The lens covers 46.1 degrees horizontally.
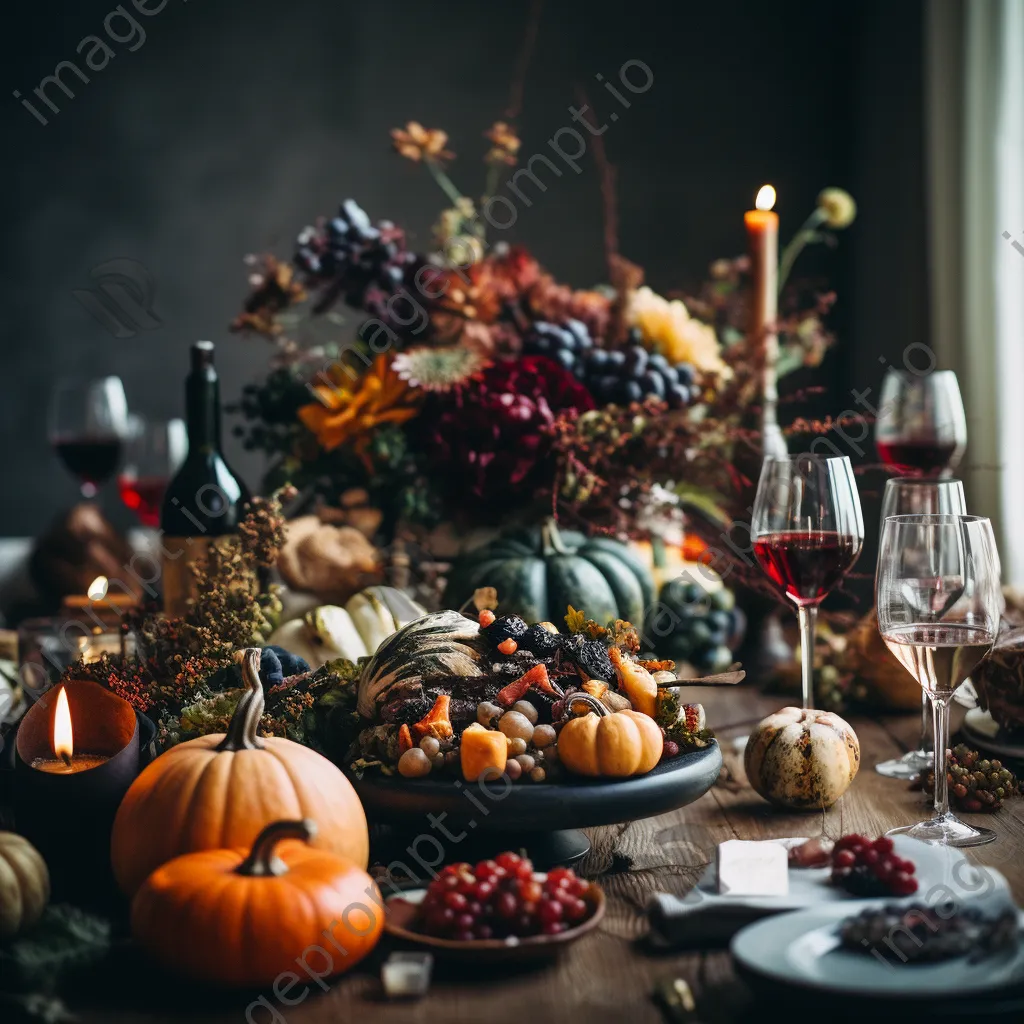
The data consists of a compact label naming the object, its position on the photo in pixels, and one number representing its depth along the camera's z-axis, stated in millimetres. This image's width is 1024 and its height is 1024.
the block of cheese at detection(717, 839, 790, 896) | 945
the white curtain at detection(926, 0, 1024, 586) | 2699
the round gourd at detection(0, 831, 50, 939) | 894
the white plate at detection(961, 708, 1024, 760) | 1382
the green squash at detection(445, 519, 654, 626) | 1704
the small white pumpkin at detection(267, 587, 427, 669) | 1532
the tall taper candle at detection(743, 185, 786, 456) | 1860
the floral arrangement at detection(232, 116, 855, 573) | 1782
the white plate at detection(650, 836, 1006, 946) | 908
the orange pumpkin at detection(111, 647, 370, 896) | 956
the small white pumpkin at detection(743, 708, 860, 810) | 1276
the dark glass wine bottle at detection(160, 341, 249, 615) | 1539
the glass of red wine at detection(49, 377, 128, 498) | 2336
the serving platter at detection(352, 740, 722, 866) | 1021
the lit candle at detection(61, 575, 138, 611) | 1888
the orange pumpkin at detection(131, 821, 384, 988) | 832
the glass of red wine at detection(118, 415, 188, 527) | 2338
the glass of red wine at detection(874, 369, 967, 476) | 1649
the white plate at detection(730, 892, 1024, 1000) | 761
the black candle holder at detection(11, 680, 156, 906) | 1022
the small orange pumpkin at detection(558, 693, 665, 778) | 1039
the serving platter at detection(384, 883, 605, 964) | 861
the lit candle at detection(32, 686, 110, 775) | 1044
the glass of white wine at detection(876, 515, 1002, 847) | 1096
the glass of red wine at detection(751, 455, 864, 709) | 1263
